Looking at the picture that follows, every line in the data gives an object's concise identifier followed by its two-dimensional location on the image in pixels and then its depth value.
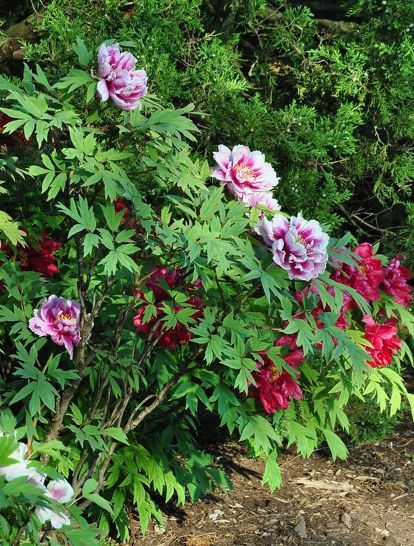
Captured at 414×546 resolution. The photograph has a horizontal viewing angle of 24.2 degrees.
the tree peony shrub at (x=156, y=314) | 3.10
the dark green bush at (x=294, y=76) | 4.81
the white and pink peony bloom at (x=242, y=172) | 3.60
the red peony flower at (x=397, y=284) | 3.99
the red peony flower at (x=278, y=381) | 3.65
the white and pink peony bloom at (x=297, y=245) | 3.10
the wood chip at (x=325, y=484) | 4.67
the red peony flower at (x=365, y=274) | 3.82
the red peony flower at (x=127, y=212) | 3.39
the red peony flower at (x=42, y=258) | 3.89
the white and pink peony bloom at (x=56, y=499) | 2.56
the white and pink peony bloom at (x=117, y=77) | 3.08
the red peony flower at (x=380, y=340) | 3.91
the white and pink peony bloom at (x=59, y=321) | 3.44
